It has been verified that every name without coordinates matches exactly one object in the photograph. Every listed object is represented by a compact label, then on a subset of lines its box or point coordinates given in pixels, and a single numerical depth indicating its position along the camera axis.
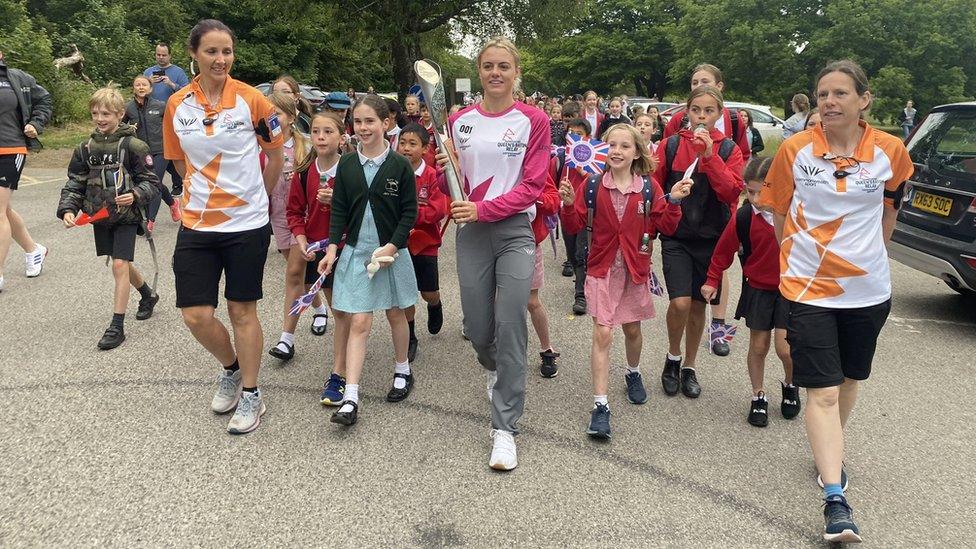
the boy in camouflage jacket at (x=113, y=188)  4.78
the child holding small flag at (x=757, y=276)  3.84
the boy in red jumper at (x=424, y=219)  4.53
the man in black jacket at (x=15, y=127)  5.93
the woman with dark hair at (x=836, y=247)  2.84
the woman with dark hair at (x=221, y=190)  3.47
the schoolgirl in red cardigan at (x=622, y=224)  3.83
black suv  5.45
